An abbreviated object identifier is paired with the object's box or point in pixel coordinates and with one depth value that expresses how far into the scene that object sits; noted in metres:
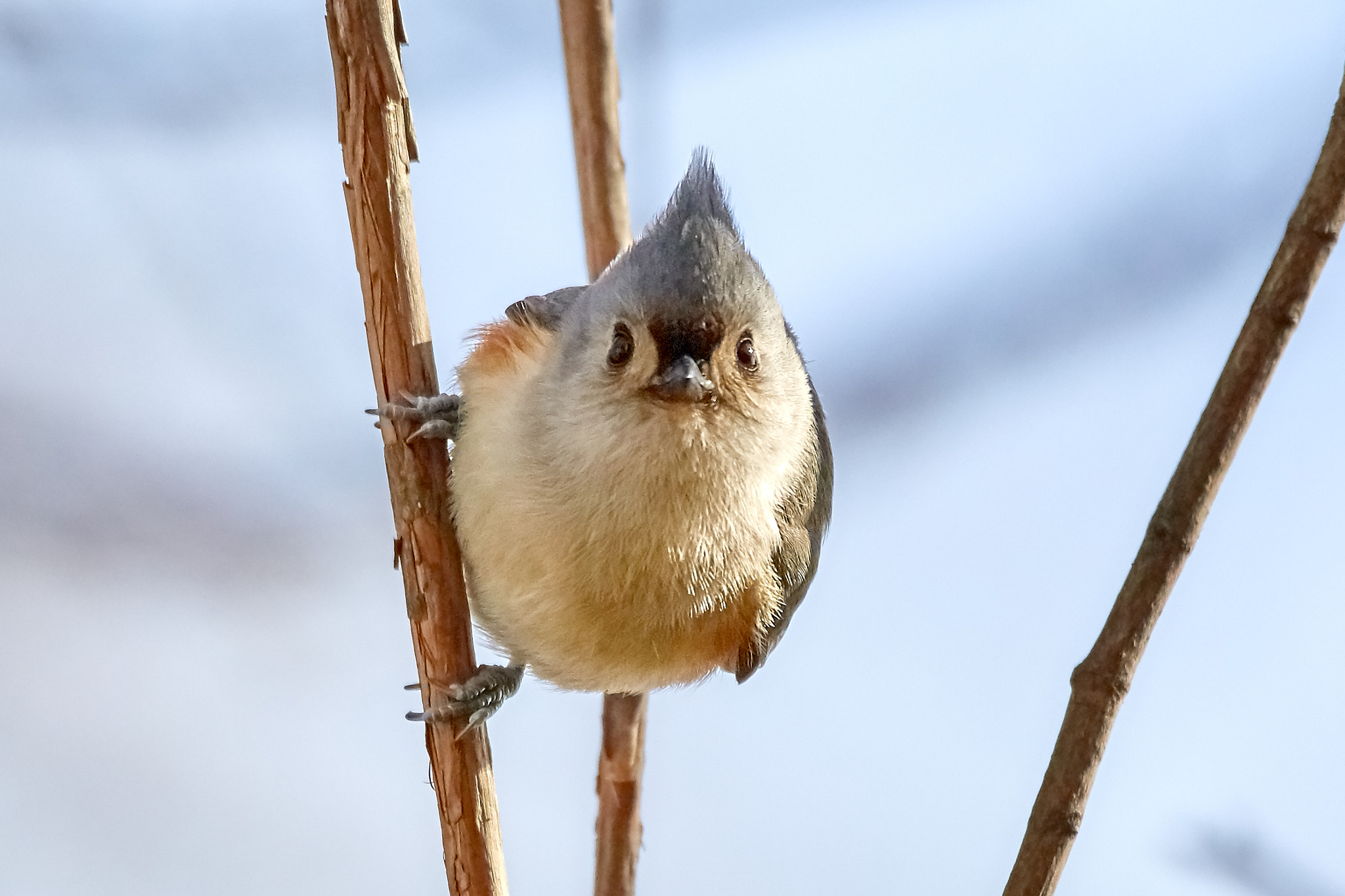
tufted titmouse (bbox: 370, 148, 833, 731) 3.36
